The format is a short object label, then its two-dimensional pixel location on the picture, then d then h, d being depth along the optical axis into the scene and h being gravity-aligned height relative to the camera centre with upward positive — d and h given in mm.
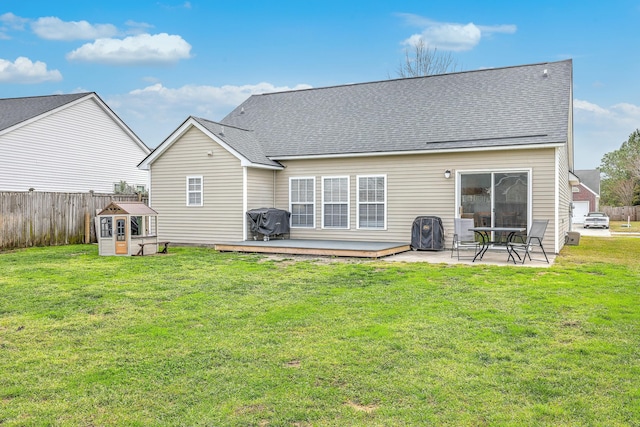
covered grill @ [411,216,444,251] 13062 -665
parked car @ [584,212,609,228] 30531 -776
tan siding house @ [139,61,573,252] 12516 +1306
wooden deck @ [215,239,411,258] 11772 -970
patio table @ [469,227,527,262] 11175 -759
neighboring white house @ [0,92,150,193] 18156 +2662
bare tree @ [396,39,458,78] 28953 +8798
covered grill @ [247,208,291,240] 14219 -370
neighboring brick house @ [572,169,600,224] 41781 +1278
